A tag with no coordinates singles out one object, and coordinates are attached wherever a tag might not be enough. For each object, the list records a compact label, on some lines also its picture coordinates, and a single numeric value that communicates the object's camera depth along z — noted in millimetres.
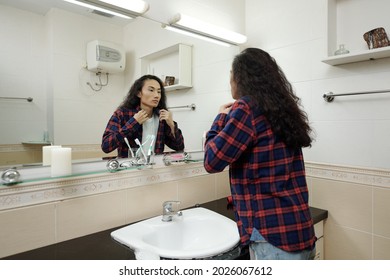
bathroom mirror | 937
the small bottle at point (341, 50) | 1284
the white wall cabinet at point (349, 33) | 1222
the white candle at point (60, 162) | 941
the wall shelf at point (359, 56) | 1145
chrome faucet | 1129
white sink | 893
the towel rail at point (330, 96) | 1348
